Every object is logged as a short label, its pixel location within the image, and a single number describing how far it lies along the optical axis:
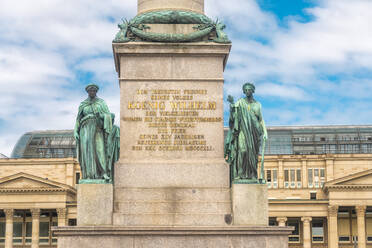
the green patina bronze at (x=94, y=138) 25.02
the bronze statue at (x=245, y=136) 25.20
